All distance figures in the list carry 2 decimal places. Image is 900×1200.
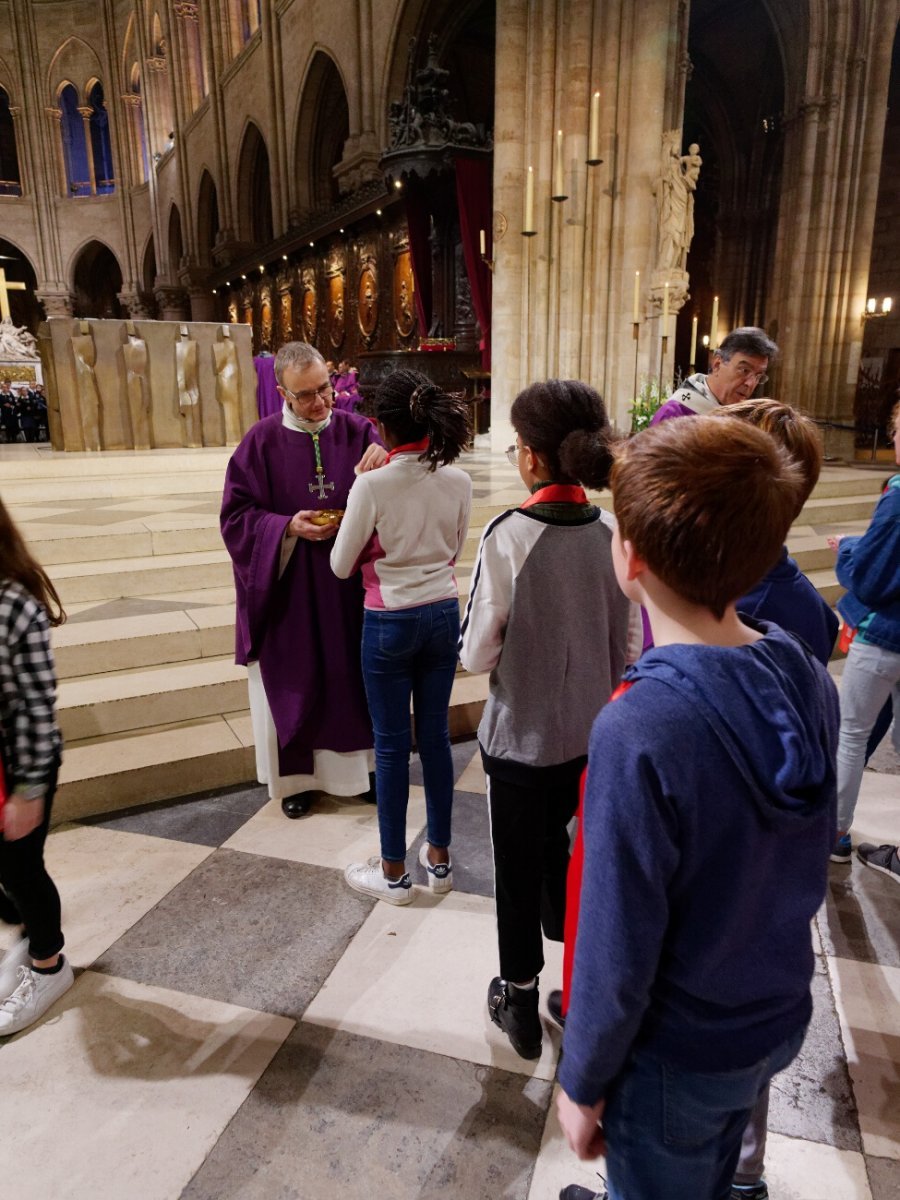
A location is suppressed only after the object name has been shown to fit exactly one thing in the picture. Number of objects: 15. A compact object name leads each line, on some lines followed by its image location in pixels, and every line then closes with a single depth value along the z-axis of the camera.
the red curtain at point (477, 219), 10.07
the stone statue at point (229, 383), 7.90
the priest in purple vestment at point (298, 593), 2.93
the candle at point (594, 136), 6.21
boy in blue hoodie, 0.84
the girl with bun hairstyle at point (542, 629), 1.61
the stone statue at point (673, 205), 8.50
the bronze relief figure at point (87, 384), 7.32
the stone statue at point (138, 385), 7.54
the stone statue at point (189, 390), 7.75
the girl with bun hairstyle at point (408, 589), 2.20
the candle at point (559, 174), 7.99
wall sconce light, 12.63
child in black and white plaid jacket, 1.72
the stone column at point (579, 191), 8.38
